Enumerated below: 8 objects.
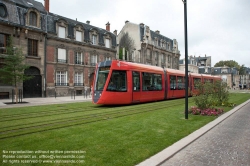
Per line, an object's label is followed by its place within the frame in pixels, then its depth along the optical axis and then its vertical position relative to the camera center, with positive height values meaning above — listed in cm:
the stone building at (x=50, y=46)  2016 +537
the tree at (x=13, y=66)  1491 +166
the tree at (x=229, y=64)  8036 +972
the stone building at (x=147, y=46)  3756 +888
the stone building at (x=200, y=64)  6025 +782
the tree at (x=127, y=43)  3855 +949
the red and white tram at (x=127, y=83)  1144 +13
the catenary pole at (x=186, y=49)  804 +168
